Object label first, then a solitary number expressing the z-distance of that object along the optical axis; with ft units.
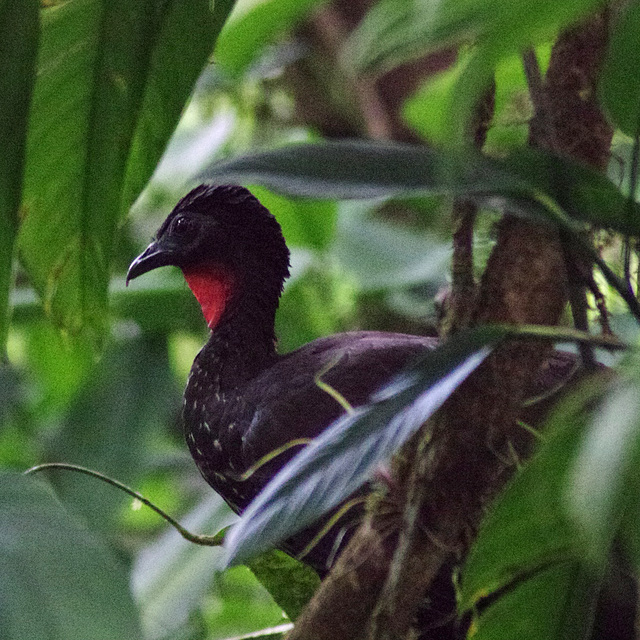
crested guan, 29.17
